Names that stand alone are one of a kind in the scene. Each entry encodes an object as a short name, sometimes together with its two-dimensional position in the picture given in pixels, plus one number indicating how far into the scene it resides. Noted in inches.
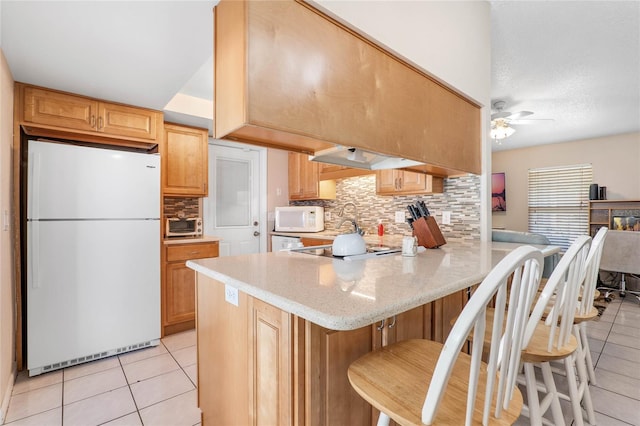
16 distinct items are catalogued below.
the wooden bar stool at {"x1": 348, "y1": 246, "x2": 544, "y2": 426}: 26.3
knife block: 80.4
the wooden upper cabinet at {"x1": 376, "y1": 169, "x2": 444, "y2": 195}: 109.0
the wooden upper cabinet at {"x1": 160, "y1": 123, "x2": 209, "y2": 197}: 122.6
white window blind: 197.2
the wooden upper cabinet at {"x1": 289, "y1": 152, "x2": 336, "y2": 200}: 160.4
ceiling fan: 131.3
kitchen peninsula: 36.0
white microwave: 153.3
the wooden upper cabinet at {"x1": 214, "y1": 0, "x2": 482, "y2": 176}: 44.2
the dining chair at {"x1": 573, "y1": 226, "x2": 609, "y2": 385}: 59.1
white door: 153.9
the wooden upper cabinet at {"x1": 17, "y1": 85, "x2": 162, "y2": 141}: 87.8
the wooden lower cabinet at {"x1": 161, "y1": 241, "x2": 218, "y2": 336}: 111.1
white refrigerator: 84.4
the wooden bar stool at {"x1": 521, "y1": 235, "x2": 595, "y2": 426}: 42.3
